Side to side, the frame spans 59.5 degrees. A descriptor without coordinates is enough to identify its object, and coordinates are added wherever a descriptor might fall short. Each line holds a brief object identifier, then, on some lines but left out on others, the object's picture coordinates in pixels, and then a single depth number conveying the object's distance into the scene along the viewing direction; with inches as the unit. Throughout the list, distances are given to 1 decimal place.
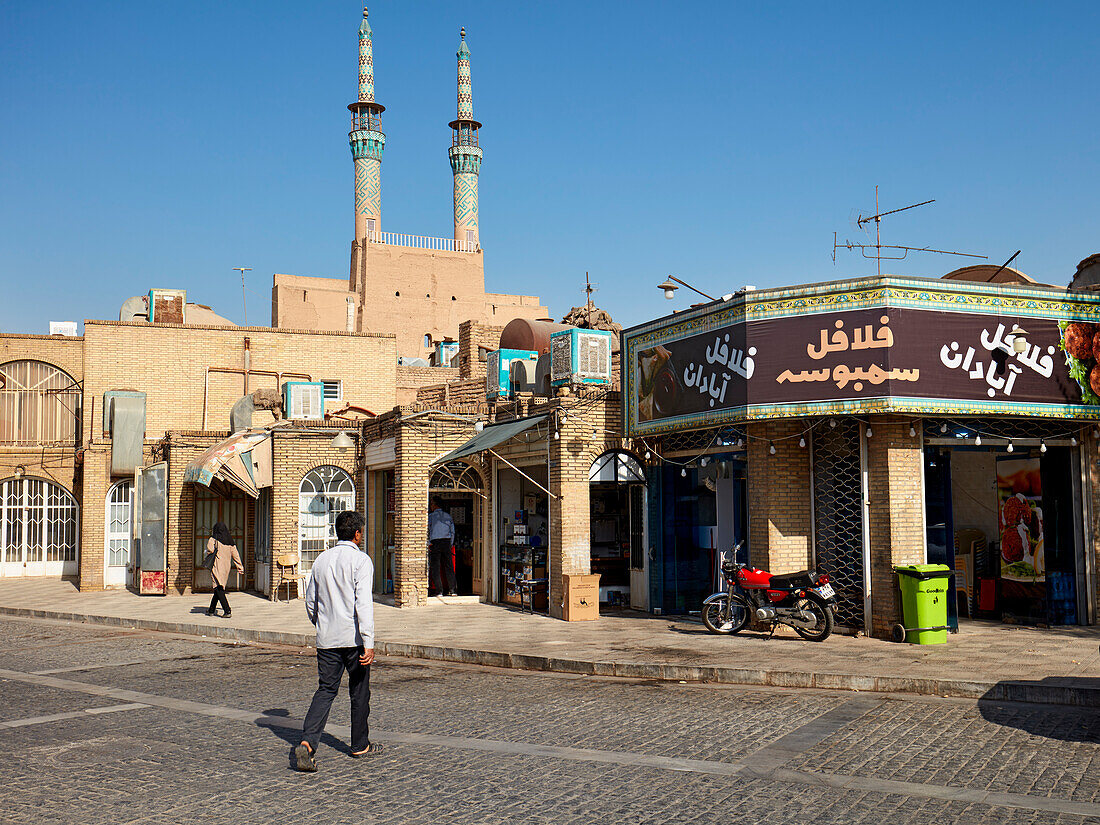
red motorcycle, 497.4
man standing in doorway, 737.6
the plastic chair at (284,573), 792.3
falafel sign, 494.9
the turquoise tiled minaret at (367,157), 2645.2
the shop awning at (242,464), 797.2
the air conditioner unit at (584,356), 663.1
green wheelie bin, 479.2
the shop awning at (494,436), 634.8
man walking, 267.0
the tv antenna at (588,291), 882.8
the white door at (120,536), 994.1
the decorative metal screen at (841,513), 516.7
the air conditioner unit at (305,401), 925.8
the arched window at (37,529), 1127.0
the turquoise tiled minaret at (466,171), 2753.4
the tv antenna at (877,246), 637.3
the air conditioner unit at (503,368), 788.6
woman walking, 671.1
